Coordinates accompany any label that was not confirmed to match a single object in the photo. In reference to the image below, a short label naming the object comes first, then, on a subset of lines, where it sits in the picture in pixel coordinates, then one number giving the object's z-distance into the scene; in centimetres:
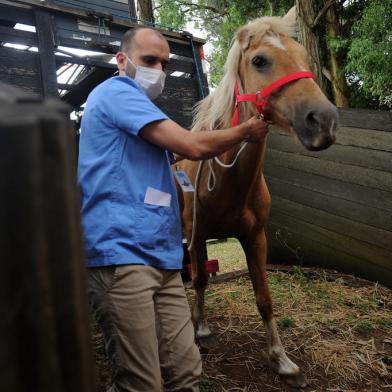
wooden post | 44
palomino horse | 184
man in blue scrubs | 149
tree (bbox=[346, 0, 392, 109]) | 766
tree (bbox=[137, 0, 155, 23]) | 734
